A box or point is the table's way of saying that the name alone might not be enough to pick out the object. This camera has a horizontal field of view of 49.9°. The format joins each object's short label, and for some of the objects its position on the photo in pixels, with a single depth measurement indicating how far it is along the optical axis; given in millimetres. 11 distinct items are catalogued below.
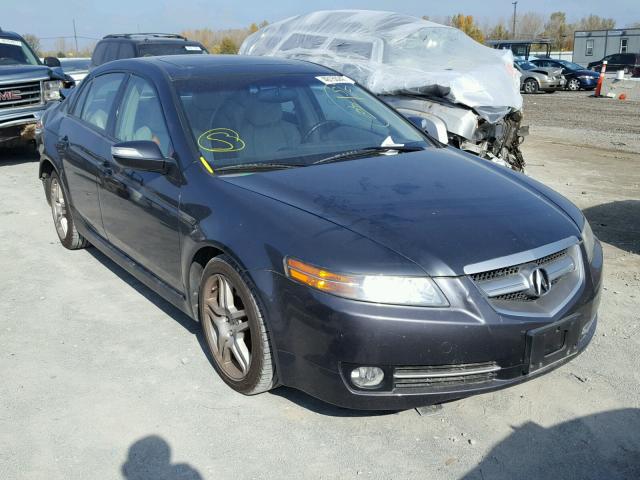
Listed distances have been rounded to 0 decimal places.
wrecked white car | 7848
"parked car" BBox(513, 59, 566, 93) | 28172
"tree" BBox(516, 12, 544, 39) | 107500
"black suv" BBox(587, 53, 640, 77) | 32656
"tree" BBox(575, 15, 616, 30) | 105800
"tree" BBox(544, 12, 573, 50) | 82662
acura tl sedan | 2885
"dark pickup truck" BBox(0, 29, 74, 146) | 10016
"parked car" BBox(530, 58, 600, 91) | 29094
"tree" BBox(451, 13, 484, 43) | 72450
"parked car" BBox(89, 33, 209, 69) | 12188
